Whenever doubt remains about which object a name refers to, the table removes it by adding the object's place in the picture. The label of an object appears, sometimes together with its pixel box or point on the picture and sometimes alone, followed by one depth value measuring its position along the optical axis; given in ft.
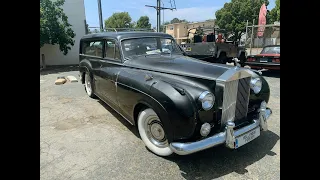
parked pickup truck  33.99
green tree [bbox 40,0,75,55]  37.17
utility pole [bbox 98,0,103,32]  47.21
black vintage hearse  8.55
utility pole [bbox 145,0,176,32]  61.54
